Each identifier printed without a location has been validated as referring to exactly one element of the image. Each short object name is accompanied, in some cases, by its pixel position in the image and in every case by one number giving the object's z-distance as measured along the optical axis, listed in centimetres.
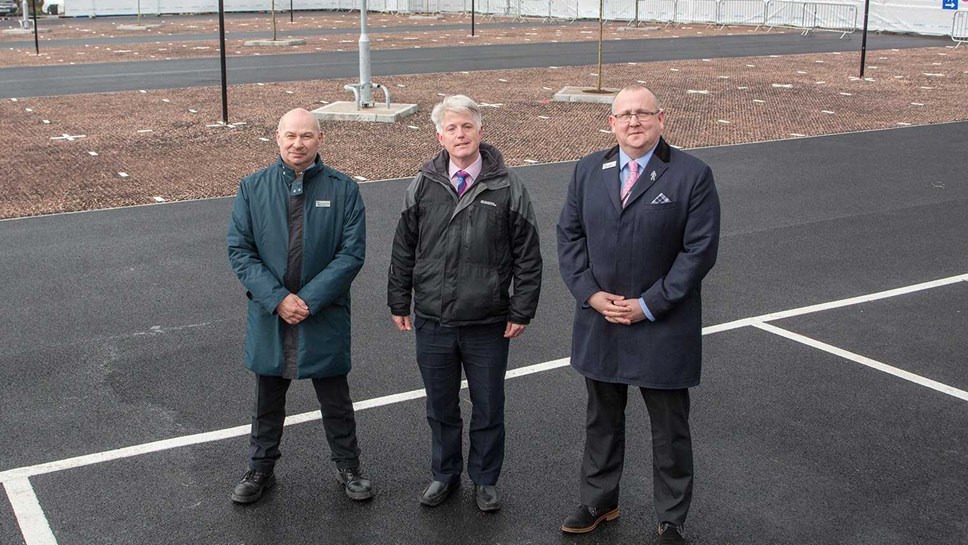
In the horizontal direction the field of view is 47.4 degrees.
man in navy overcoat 462
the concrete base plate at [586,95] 1934
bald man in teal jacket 502
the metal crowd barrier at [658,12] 4628
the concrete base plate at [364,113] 1700
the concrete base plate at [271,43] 3182
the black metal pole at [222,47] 1628
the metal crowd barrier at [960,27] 3519
